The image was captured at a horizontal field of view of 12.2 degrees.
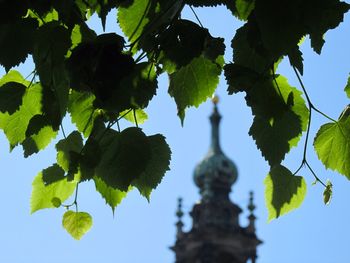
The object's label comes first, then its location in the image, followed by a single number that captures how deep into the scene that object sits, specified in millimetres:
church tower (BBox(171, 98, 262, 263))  90845
